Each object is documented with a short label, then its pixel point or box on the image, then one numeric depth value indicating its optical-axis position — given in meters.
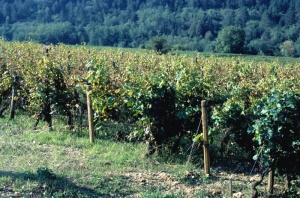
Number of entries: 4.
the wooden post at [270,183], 6.50
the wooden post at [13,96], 10.56
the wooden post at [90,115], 8.73
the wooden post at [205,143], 7.03
